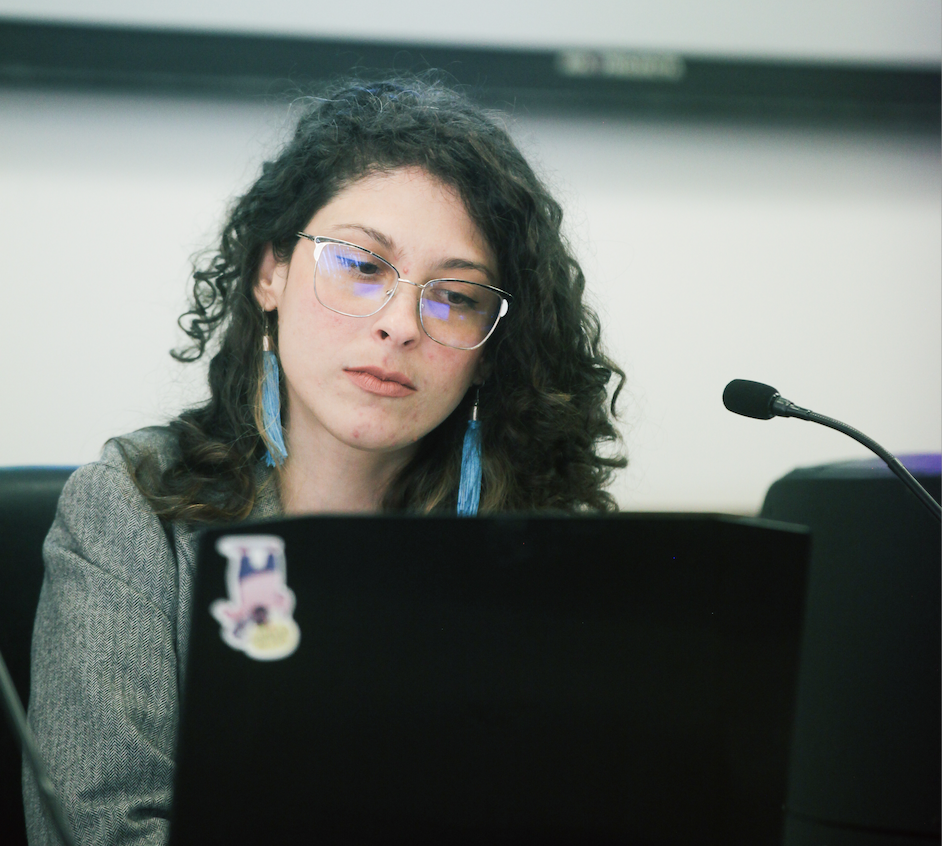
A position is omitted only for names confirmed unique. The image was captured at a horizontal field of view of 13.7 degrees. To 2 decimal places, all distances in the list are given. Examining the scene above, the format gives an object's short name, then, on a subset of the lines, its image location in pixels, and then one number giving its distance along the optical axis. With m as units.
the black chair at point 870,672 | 2.33
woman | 2.27
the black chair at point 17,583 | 2.37
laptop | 1.95
